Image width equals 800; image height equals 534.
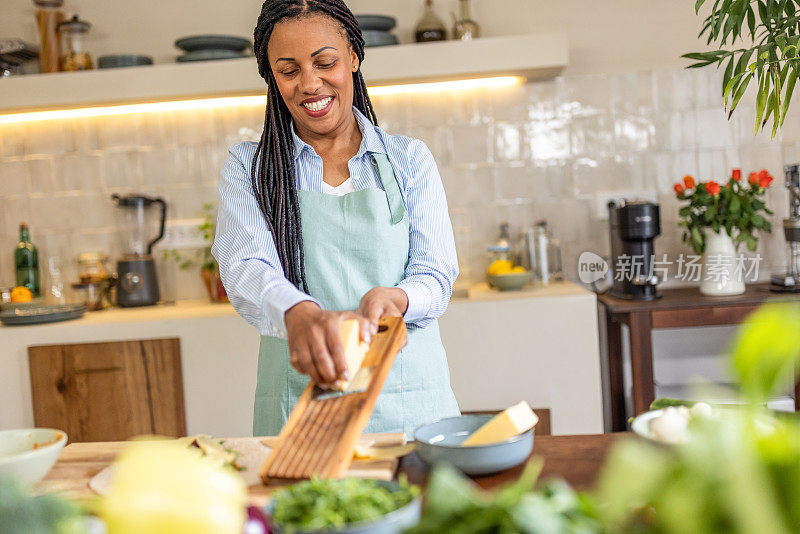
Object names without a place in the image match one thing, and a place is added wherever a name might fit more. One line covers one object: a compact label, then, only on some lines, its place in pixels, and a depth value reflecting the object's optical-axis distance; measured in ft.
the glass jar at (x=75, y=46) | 9.97
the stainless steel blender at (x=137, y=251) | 10.06
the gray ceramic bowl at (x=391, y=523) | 2.24
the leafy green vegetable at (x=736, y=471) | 1.46
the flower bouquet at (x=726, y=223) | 8.82
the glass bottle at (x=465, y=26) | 9.65
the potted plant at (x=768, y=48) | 5.30
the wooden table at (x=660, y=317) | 8.39
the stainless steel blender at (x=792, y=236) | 8.77
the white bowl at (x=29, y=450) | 2.98
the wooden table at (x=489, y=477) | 3.21
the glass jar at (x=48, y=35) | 10.15
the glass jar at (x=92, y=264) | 10.38
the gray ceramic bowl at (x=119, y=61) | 9.67
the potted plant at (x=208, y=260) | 10.06
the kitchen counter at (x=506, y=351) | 8.70
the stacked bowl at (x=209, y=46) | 9.48
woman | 5.16
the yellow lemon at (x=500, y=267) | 9.45
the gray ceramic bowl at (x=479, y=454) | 3.11
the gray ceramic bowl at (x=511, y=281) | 9.20
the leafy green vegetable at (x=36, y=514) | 1.80
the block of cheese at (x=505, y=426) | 3.25
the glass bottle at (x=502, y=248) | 9.80
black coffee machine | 8.78
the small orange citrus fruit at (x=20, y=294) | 9.97
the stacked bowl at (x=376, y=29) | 9.32
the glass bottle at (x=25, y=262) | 10.46
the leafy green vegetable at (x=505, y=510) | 1.81
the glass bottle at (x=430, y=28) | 9.59
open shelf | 9.09
